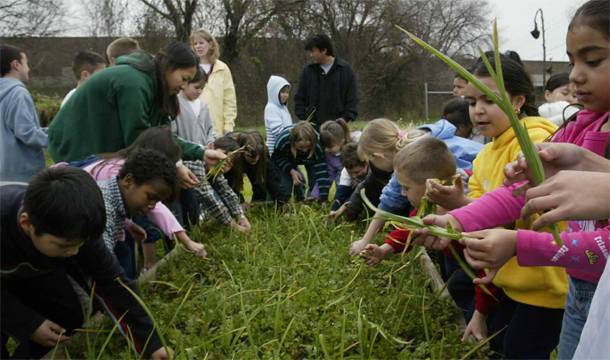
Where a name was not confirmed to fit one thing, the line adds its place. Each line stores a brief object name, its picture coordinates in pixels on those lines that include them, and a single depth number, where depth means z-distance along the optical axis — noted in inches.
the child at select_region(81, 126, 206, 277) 120.3
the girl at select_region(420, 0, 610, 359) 55.2
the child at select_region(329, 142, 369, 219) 171.8
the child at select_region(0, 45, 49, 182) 170.4
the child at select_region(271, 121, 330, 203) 203.3
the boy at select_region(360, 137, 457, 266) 97.3
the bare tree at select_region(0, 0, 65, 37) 644.7
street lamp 785.4
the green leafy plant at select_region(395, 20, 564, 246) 47.0
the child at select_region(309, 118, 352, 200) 209.3
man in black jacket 256.1
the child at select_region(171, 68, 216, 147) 177.8
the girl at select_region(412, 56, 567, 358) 77.4
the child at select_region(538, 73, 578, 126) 189.6
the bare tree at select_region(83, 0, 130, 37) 604.1
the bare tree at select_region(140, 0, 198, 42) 652.1
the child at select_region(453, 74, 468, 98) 149.4
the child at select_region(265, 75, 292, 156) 235.1
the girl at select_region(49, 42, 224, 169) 128.8
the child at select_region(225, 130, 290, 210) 192.7
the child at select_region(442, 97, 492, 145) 152.0
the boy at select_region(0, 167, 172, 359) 76.5
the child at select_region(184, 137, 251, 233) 160.4
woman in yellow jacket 217.3
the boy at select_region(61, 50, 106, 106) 216.4
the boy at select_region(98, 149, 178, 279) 107.3
